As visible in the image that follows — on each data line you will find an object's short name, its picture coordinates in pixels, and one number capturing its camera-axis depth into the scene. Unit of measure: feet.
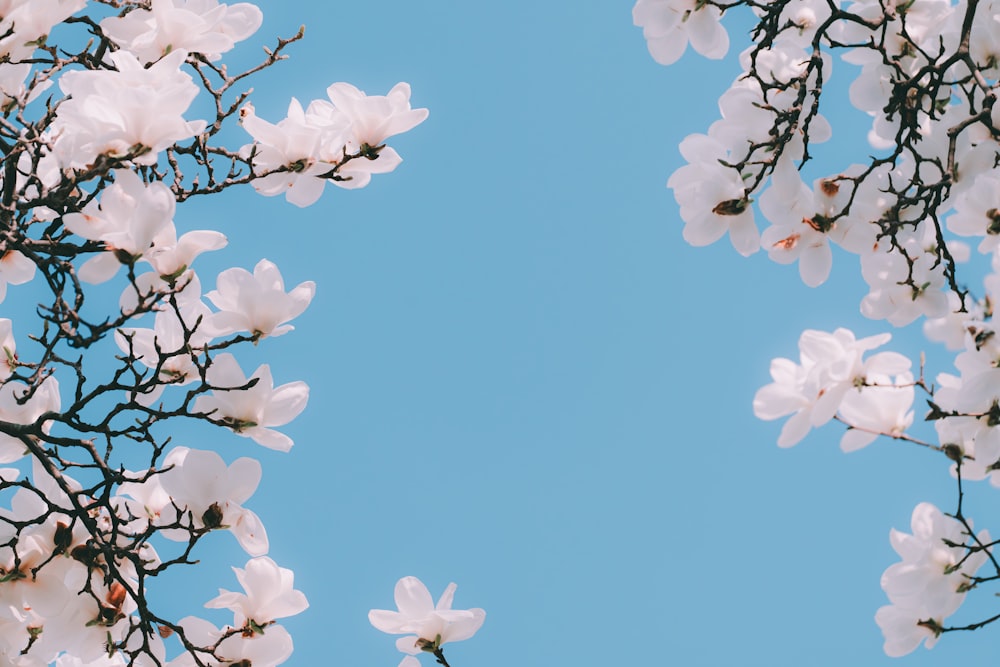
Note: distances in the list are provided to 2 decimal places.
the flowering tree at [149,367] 14.05
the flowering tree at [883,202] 16.72
